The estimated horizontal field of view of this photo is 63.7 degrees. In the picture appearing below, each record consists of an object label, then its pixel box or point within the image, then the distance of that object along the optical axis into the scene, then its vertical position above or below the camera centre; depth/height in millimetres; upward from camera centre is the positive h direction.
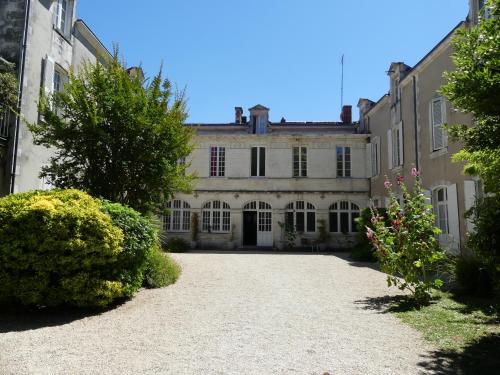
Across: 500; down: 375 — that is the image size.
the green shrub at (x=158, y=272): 8539 -894
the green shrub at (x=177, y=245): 19500 -683
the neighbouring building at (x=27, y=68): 10047 +4300
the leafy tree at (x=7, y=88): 9688 +3415
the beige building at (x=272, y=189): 21609 +2310
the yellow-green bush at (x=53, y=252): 5922 -337
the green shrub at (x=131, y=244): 6750 -225
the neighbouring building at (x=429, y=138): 12031 +3546
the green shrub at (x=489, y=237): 4469 -27
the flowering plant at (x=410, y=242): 6977 -152
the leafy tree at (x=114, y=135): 9086 +2197
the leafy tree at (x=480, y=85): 4027 +1544
